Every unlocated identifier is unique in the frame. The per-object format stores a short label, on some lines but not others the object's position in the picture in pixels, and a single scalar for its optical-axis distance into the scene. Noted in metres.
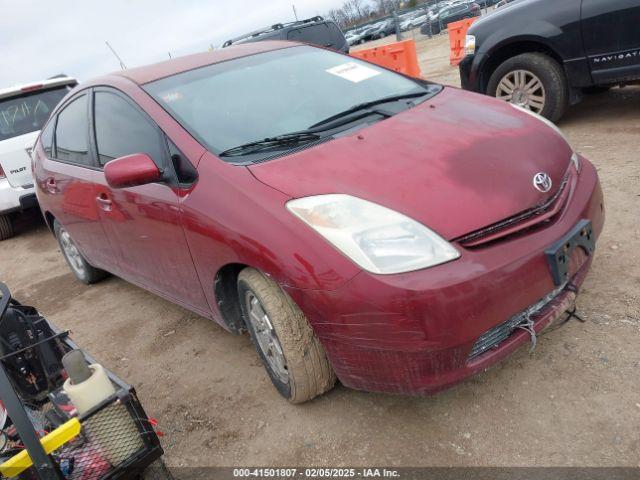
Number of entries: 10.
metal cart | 1.62
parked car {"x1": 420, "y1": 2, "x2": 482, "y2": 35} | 20.97
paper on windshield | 2.98
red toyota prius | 1.81
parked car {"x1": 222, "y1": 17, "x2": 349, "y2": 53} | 9.88
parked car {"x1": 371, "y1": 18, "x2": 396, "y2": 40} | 34.01
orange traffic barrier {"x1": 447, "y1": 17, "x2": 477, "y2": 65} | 11.10
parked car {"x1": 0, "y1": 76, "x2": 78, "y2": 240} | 6.02
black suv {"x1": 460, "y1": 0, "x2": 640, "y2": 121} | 4.43
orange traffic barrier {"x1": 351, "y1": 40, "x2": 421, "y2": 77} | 9.45
